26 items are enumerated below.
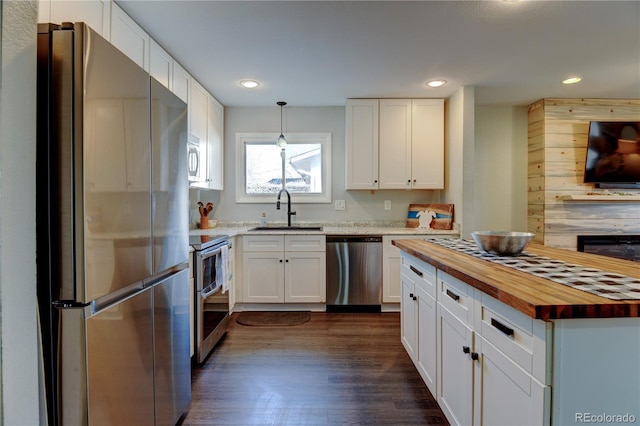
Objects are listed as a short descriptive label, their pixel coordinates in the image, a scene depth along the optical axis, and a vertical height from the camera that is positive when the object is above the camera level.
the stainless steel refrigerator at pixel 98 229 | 0.96 -0.09
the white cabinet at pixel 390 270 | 3.25 -0.69
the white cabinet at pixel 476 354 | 0.93 -0.59
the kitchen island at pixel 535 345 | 0.87 -0.46
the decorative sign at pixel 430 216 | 3.41 -0.13
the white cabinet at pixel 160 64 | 2.14 +1.04
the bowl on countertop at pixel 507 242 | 1.61 -0.20
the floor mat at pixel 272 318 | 3.03 -1.16
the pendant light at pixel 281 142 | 3.40 +0.70
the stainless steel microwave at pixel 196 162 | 2.74 +0.41
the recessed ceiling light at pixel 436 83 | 2.97 +1.20
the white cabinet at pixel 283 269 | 3.28 -0.69
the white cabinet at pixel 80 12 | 1.32 +0.94
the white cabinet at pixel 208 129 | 2.86 +0.79
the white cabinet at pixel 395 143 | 3.46 +0.71
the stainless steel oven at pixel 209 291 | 2.17 -0.65
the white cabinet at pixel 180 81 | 2.45 +1.04
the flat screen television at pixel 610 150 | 3.46 +0.63
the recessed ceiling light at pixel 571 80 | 2.92 +1.21
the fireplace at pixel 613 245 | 3.52 -0.46
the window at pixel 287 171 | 3.84 +0.43
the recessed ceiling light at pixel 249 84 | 2.94 +1.19
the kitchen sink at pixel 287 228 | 3.64 -0.28
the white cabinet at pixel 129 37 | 1.76 +1.04
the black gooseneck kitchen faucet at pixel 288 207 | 3.69 -0.02
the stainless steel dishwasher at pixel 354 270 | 3.25 -0.69
